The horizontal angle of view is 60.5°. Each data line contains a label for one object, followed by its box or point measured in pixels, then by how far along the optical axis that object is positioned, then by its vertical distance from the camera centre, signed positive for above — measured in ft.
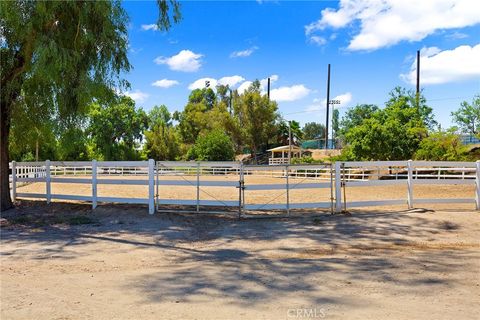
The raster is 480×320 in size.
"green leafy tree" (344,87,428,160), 101.86 +4.80
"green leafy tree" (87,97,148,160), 192.85 +14.95
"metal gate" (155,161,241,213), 36.29 -4.58
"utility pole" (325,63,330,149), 187.79 +31.66
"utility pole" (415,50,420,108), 145.81 +26.67
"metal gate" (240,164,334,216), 35.98 -4.72
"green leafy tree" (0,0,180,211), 35.09 +10.06
